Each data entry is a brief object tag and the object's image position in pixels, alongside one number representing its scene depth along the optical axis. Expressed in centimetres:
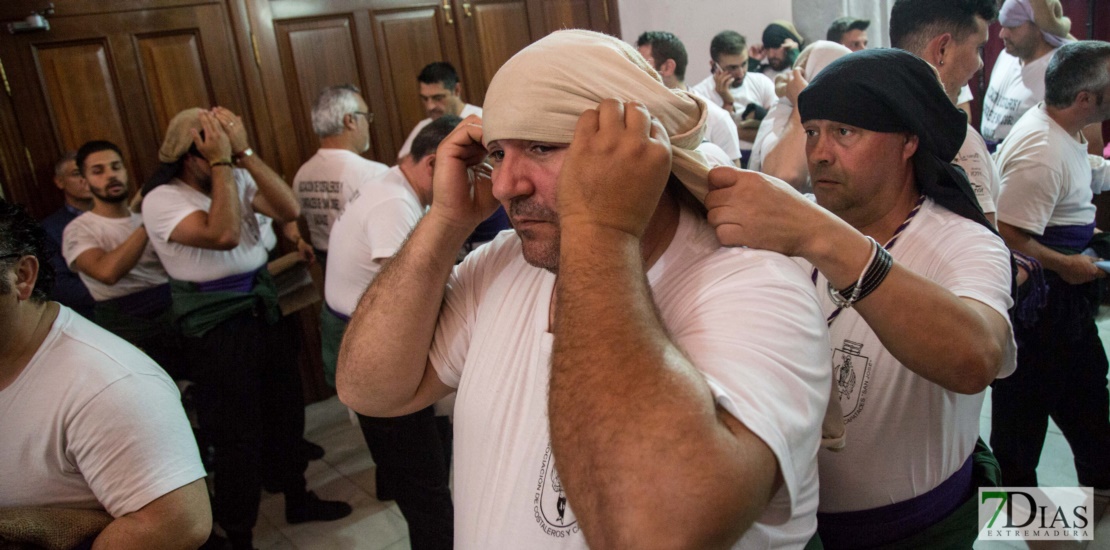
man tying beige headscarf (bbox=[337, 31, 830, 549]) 74
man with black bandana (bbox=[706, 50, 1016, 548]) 105
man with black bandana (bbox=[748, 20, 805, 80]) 503
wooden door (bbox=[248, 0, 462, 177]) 396
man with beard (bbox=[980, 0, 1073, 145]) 353
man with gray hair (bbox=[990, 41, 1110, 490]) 250
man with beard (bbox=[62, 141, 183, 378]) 311
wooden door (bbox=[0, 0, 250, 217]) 350
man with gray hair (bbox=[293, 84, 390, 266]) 346
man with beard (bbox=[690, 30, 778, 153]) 461
